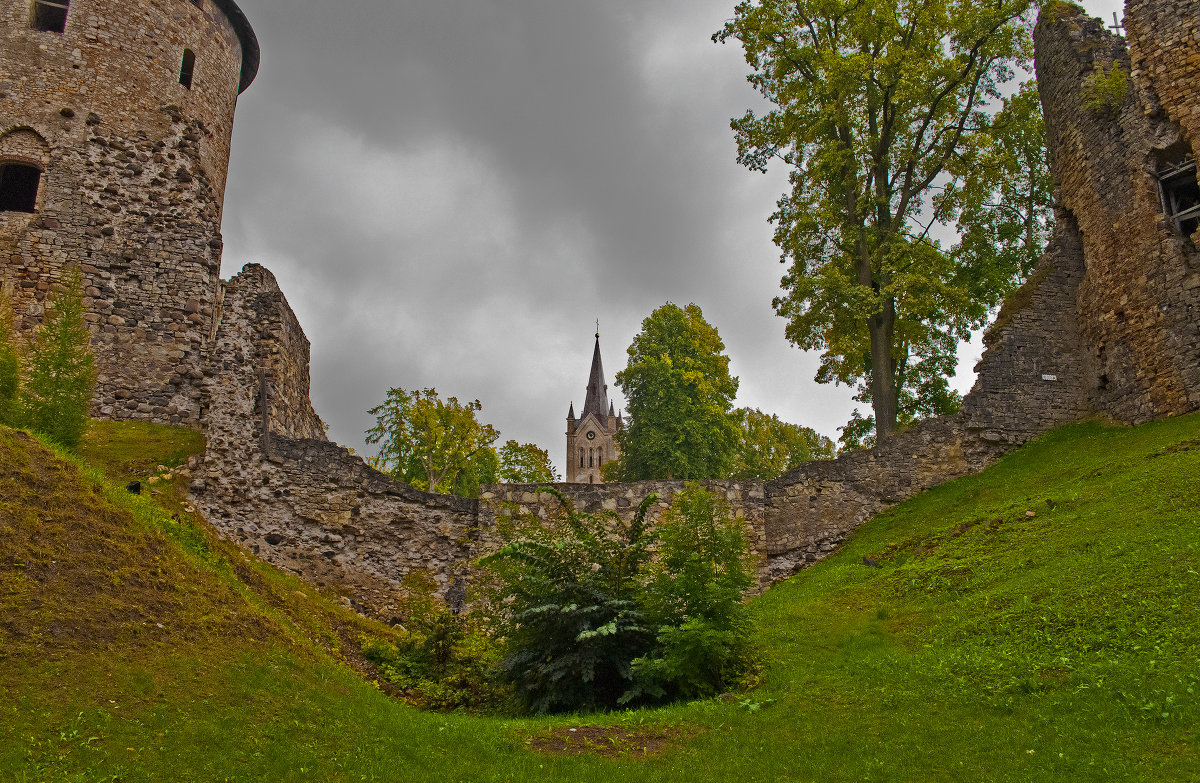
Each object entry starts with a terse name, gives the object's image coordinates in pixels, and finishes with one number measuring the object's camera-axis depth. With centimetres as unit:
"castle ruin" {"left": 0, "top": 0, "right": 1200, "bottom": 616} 1484
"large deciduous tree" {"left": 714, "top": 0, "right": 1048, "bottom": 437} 2033
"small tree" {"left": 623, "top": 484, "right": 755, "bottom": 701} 930
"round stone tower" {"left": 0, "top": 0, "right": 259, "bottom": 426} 1698
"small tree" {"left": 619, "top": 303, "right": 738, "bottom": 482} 3297
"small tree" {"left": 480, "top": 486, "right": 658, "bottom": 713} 973
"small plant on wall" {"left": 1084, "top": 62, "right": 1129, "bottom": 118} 1744
